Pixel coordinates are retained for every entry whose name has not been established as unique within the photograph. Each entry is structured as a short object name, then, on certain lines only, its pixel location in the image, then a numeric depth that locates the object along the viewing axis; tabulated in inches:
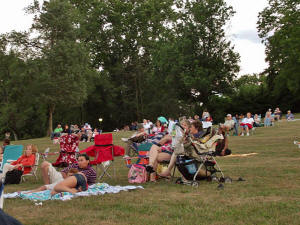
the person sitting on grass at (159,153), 313.7
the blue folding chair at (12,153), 359.5
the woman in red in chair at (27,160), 354.8
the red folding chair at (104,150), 343.3
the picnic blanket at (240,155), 472.8
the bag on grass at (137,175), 310.3
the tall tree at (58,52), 1309.1
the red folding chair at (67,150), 358.1
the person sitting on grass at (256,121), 1116.5
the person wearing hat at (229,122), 802.2
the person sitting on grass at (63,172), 273.7
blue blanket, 239.1
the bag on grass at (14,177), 334.6
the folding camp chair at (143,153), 350.3
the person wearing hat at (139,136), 497.7
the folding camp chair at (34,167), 361.7
